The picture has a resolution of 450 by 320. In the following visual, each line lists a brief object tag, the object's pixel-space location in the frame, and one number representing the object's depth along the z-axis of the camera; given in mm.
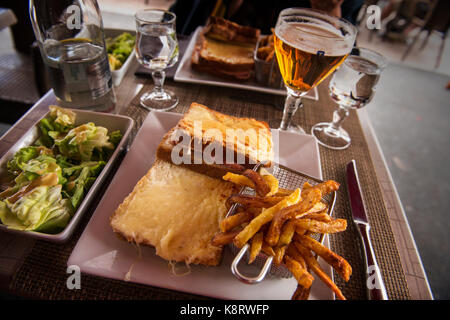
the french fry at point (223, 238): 302
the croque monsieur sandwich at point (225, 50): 584
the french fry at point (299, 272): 271
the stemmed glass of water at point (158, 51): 482
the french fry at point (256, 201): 321
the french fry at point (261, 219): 293
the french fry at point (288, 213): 295
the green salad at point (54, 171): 306
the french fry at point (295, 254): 298
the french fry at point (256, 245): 290
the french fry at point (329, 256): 292
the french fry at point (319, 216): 313
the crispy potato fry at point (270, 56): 545
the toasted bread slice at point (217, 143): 398
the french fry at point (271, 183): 330
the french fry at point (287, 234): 299
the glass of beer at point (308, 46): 405
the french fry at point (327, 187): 341
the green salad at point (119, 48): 565
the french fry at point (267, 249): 294
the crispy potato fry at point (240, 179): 346
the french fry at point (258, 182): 333
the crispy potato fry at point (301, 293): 281
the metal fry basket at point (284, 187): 270
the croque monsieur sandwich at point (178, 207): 317
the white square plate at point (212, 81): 567
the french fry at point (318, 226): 304
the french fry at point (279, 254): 289
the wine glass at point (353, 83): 453
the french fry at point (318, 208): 318
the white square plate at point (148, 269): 304
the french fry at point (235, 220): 306
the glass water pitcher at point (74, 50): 455
